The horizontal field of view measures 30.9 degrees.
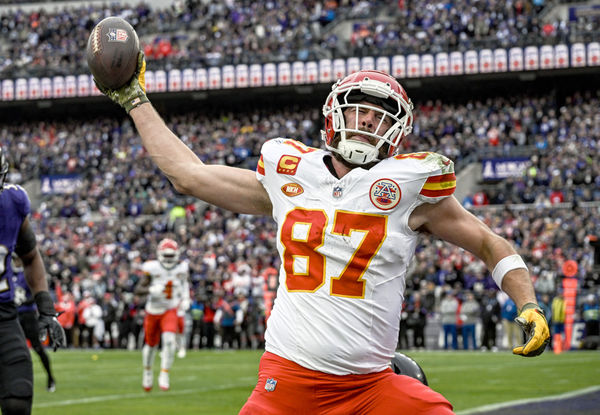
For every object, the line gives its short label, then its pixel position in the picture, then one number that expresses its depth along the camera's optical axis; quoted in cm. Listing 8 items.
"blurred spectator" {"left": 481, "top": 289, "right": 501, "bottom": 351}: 2197
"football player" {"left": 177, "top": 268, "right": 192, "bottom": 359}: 1492
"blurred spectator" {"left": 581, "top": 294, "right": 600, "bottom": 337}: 2106
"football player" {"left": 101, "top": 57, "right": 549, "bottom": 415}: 372
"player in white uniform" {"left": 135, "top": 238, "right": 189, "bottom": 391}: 1310
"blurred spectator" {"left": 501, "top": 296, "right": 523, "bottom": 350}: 2082
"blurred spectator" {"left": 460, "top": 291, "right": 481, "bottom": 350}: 2219
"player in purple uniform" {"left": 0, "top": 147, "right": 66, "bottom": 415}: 579
